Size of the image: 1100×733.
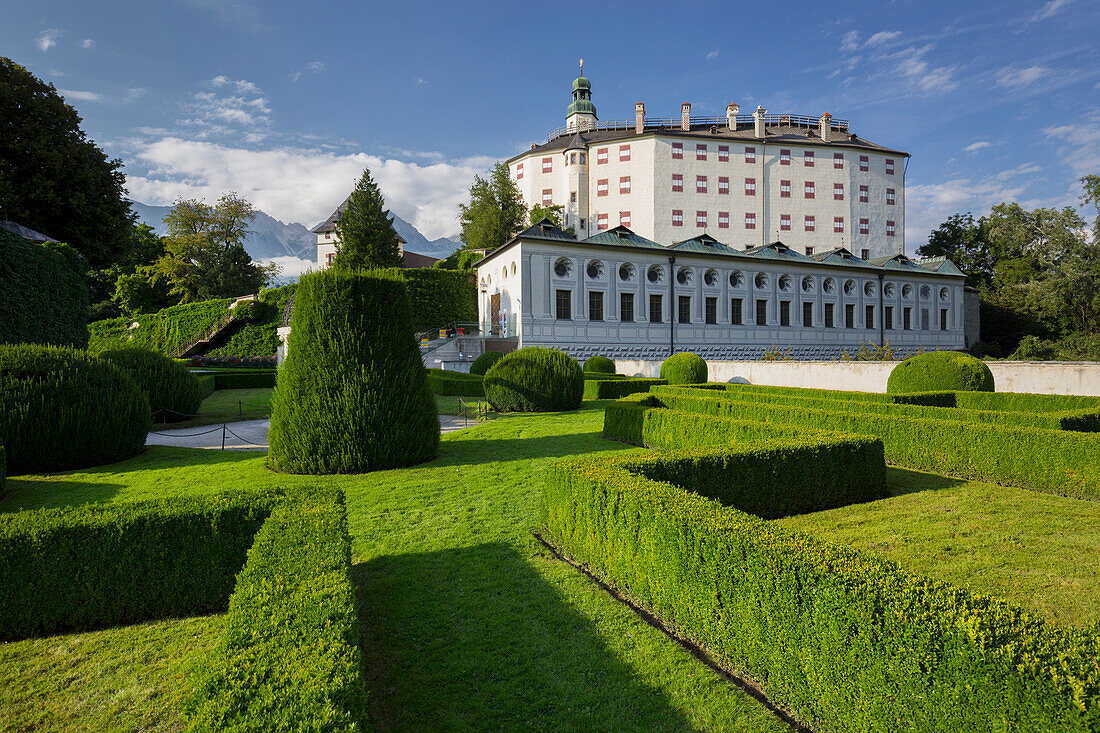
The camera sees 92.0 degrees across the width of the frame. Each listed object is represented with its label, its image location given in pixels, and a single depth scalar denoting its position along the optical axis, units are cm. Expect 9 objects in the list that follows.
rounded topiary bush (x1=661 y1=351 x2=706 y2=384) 2188
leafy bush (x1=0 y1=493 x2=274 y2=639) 392
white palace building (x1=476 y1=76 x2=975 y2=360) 3238
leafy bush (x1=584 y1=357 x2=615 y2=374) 2634
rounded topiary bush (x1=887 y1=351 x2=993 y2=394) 1423
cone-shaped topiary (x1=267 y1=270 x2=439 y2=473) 802
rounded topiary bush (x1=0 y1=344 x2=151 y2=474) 902
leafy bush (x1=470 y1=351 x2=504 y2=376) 2318
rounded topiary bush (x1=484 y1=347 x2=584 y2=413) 1513
